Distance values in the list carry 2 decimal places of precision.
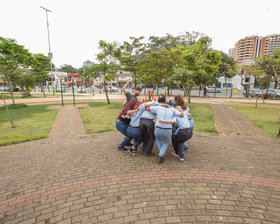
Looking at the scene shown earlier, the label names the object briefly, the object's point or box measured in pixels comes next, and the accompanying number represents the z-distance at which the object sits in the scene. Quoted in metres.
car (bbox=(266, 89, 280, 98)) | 26.07
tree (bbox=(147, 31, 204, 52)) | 36.46
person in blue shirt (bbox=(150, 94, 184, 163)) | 4.26
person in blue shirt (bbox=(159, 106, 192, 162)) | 4.42
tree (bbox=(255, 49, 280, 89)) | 14.73
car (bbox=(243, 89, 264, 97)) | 27.77
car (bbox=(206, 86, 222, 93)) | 34.58
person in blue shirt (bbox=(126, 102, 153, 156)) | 4.69
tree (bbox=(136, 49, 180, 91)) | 12.08
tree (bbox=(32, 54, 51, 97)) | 30.24
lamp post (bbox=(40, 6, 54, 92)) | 32.72
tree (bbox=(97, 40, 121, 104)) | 15.38
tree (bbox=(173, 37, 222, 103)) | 12.00
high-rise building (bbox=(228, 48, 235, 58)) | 176.50
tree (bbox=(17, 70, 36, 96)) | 25.92
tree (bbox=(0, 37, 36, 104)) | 10.25
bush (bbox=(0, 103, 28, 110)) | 14.21
